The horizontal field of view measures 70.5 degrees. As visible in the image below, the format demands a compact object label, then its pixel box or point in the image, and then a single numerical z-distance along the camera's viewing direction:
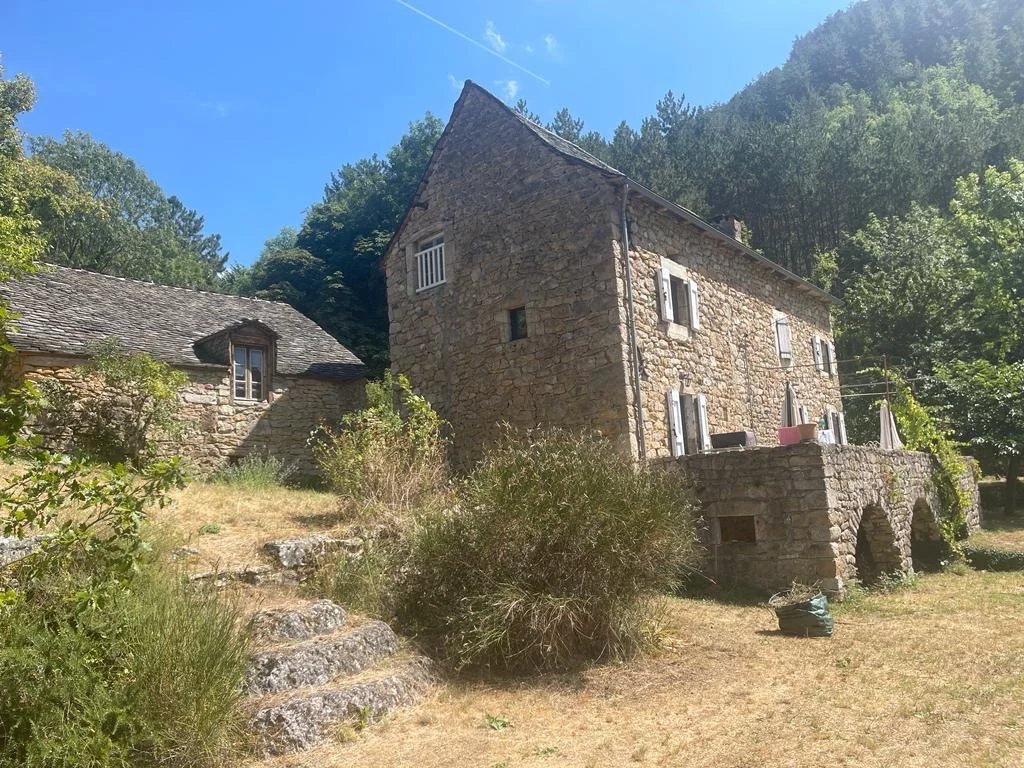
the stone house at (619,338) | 10.00
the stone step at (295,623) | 5.83
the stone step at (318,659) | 5.27
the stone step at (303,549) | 7.48
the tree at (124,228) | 30.66
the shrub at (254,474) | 12.71
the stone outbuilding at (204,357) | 12.83
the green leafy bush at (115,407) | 12.13
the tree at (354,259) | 27.62
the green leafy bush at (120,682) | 3.89
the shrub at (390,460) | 9.77
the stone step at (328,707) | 4.79
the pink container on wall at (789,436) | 10.28
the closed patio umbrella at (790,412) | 11.45
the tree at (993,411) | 17.19
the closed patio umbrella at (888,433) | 12.48
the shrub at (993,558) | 12.13
